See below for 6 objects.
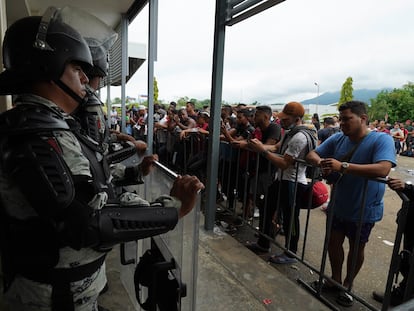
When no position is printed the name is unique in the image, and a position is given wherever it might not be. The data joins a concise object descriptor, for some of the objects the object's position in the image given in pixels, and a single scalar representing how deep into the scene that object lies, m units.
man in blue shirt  2.18
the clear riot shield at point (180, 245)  1.14
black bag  1.21
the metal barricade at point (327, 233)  1.89
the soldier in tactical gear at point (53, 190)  0.79
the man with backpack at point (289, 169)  2.78
